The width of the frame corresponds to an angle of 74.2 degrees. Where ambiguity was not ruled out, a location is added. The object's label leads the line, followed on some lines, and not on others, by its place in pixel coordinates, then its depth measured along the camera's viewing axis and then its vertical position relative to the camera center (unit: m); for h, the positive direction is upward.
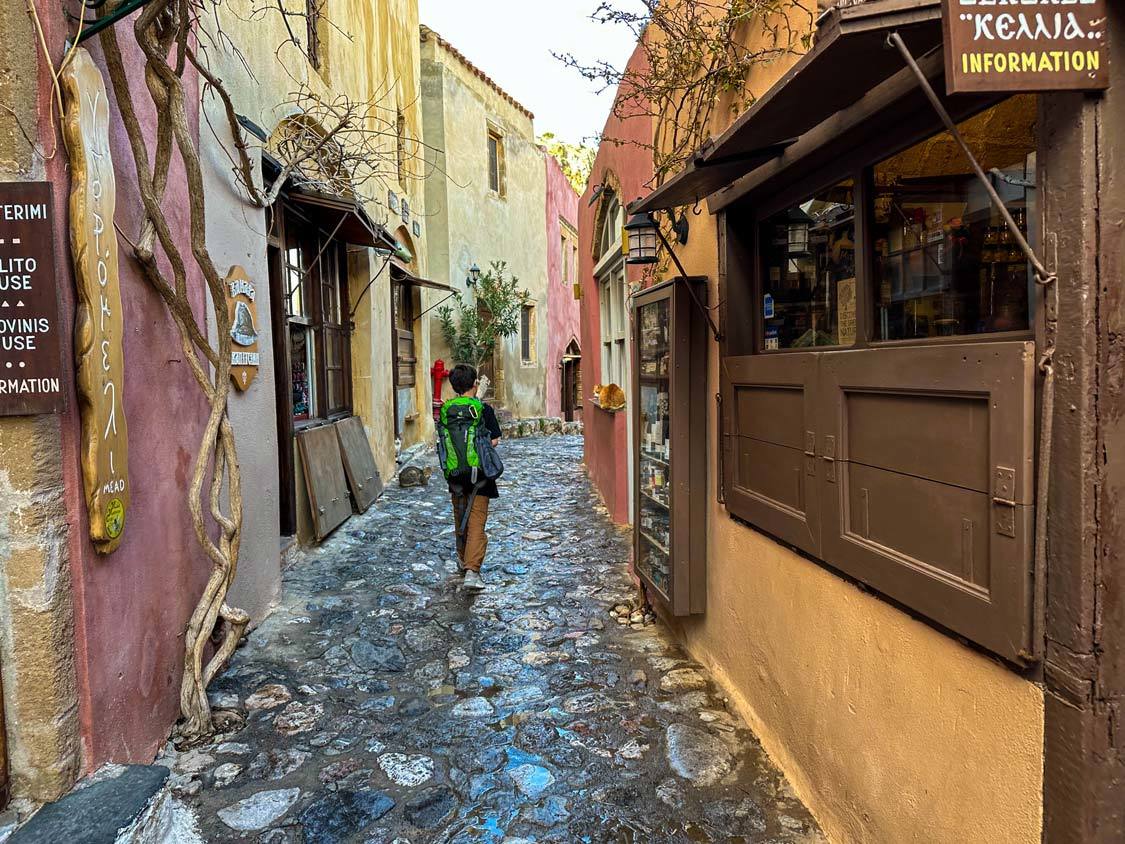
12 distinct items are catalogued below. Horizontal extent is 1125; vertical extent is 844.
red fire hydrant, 15.64 +0.36
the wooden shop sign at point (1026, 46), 1.51 +0.68
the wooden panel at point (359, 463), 8.05 -0.79
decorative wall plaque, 4.56 +0.45
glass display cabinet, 4.02 -0.31
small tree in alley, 16.56 +1.67
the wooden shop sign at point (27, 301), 2.37 +0.33
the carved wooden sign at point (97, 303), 2.53 +0.35
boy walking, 5.88 -0.90
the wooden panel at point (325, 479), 6.71 -0.80
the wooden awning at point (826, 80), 1.66 +0.83
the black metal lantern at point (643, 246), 4.80 +0.90
